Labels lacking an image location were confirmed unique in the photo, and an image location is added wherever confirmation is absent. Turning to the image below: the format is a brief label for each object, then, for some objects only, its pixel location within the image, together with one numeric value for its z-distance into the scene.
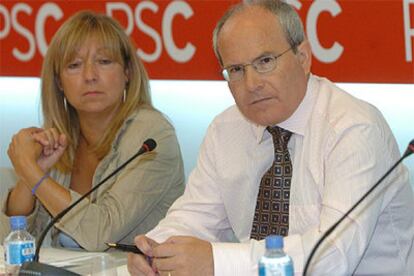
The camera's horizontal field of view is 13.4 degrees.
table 4.95
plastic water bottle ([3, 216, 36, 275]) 4.72
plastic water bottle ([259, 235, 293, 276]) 3.49
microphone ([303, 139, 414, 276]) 3.55
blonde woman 5.86
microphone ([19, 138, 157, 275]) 4.14
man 4.20
